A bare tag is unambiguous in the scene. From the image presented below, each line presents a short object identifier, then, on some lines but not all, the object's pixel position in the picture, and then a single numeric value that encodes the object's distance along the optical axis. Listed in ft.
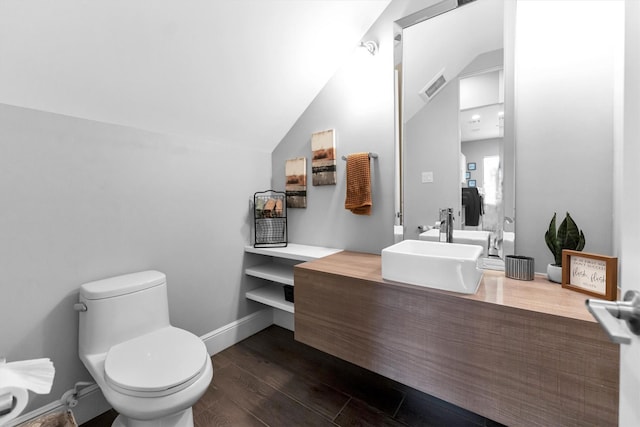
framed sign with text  3.21
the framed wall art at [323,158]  6.67
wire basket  7.45
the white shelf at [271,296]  6.53
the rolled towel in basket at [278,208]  7.52
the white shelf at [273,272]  6.56
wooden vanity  2.79
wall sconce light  5.90
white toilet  3.54
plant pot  3.87
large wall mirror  4.63
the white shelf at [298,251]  6.14
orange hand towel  5.94
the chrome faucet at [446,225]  5.10
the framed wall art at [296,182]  7.27
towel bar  6.07
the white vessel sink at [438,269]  3.54
